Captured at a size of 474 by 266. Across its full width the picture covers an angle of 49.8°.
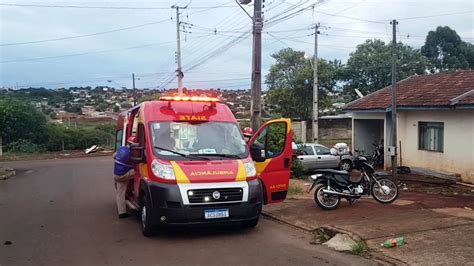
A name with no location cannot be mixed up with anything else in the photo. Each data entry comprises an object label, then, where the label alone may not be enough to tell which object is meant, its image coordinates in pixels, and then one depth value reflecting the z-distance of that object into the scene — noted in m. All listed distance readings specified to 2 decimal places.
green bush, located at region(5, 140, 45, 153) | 39.78
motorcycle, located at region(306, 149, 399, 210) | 11.00
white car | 22.06
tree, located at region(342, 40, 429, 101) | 39.84
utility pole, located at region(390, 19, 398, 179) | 15.45
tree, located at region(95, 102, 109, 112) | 66.06
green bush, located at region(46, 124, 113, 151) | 43.19
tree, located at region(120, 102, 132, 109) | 69.79
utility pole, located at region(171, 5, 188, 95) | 43.00
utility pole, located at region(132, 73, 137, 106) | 62.52
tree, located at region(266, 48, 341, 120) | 39.91
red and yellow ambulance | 8.37
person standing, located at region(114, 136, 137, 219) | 10.55
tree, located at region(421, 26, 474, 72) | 43.53
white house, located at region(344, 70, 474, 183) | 17.84
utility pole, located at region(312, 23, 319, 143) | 30.75
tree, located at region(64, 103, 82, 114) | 63.59
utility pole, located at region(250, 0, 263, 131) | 15.25
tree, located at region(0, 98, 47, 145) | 38.31
